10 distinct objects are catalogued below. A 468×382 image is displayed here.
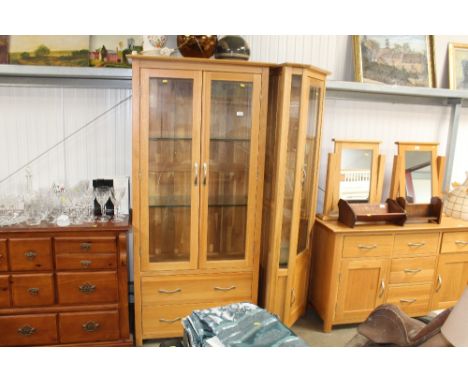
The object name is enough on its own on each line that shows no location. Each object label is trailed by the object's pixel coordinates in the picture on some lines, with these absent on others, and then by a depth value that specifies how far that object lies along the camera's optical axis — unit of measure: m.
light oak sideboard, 2.56
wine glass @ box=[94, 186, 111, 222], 2.38
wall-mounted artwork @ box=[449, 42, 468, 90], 2.96
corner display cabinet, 2.29
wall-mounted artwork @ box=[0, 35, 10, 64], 2.33
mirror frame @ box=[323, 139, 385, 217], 2.70
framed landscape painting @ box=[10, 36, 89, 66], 2.35
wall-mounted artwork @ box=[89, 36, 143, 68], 2.39
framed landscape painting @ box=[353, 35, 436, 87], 2.77
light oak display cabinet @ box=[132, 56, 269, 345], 2.19
